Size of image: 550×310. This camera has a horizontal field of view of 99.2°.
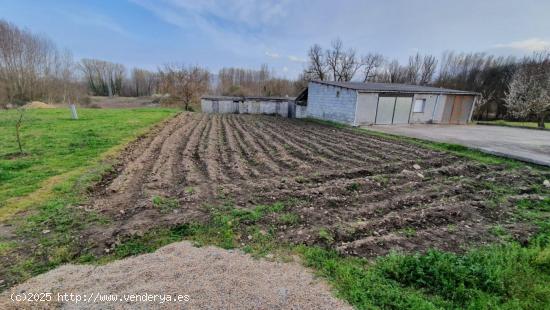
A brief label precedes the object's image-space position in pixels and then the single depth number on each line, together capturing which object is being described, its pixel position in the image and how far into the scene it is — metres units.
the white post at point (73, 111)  13.63
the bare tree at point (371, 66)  40.62
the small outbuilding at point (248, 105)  26.83
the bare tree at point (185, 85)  29.72
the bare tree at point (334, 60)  39.44
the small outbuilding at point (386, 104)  15.96
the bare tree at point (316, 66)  39.41
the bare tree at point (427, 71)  40.37
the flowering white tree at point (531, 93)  18.02
